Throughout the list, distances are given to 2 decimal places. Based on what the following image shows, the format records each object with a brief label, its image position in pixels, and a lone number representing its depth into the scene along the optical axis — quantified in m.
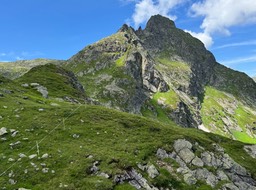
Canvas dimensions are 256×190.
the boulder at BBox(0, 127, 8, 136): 27.11
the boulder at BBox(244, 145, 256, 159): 38.58
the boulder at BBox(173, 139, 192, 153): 30.72
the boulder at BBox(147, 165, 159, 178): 24.97
